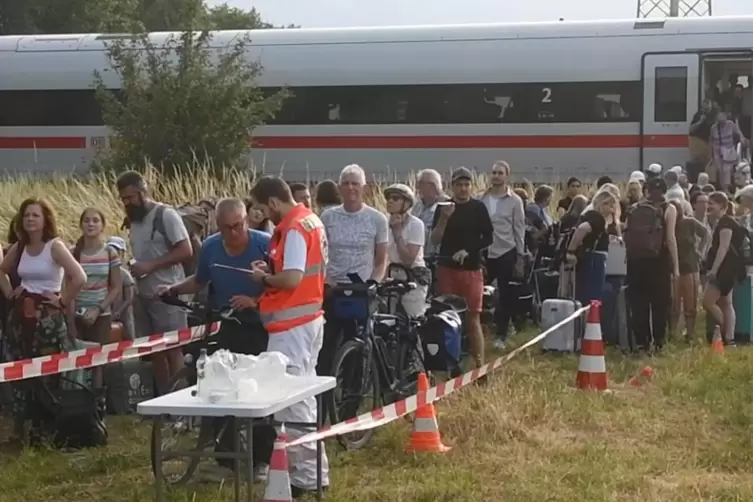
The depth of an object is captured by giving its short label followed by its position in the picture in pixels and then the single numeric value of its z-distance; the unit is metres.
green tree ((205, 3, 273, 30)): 63.03
